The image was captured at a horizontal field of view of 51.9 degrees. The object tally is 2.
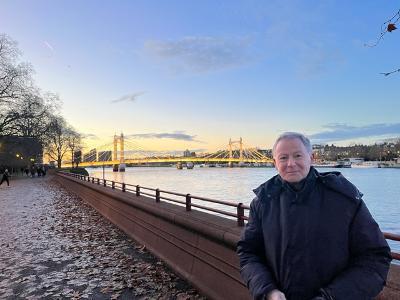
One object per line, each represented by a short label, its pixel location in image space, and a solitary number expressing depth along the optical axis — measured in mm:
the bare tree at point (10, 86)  43281
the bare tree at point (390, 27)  2826
